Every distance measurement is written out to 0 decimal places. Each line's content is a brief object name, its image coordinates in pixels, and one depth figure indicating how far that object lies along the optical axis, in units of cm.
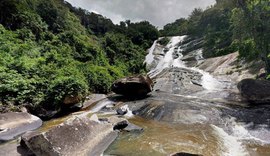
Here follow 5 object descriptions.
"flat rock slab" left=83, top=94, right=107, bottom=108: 976
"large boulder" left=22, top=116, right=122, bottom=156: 394
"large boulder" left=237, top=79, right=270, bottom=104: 807
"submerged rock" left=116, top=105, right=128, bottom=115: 823
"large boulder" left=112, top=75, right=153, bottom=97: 1070
